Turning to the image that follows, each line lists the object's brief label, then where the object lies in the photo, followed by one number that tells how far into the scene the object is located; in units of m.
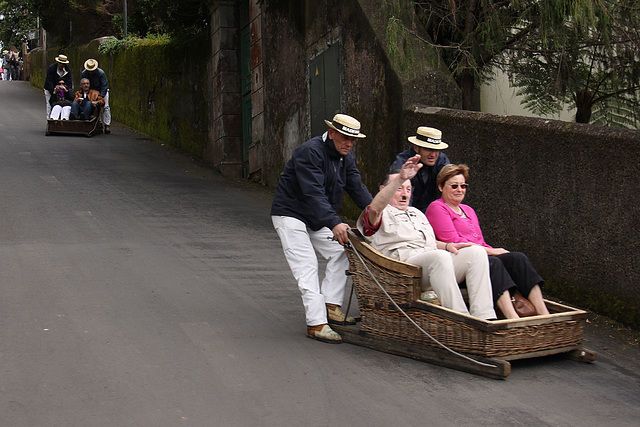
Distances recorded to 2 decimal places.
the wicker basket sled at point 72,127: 21.58
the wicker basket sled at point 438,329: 6.27
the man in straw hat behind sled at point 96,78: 21.56
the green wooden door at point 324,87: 13.07
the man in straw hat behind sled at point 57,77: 21.94
